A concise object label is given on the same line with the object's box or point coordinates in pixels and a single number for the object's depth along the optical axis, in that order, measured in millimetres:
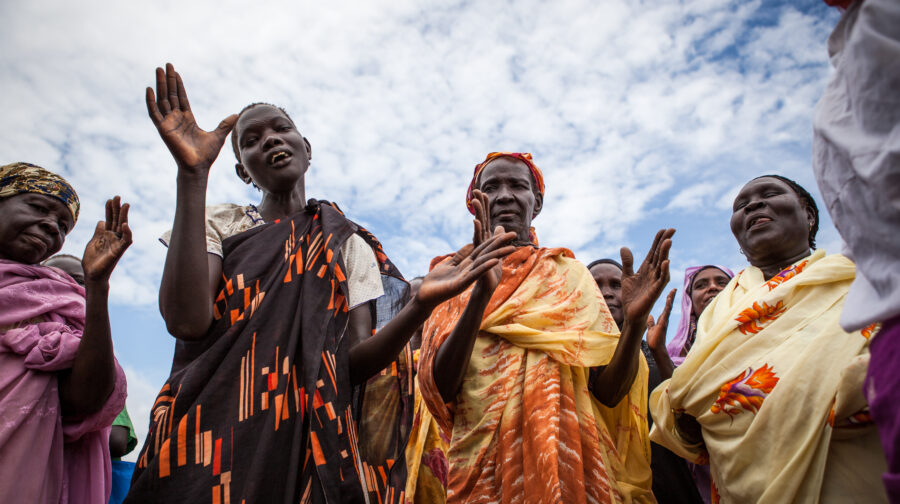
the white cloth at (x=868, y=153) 1228
